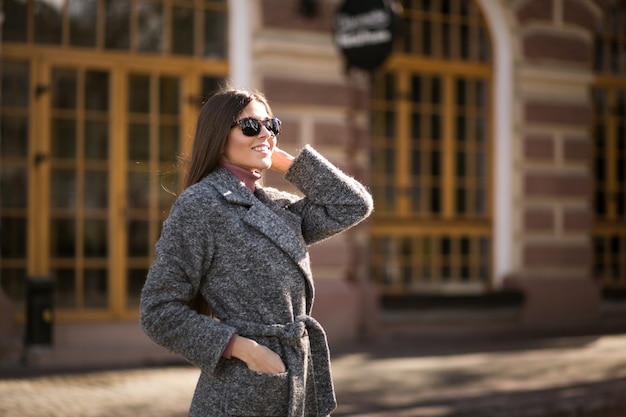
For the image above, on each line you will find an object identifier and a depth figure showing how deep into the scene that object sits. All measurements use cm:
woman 248
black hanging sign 916
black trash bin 827
